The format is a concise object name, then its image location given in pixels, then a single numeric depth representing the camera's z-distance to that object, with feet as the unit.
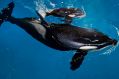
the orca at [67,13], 13.92
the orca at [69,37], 10.25
